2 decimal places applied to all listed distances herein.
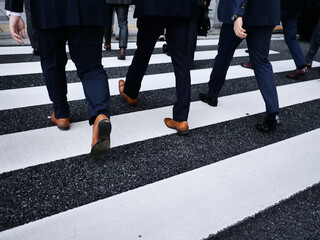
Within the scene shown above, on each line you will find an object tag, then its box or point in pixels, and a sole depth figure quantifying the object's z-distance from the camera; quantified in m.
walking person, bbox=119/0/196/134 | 2.19
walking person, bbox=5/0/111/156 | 1.85
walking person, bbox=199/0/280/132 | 2.43
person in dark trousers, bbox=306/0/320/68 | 4.87
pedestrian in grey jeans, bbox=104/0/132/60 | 4.66
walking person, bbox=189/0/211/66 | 2.25
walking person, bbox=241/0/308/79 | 4.10
